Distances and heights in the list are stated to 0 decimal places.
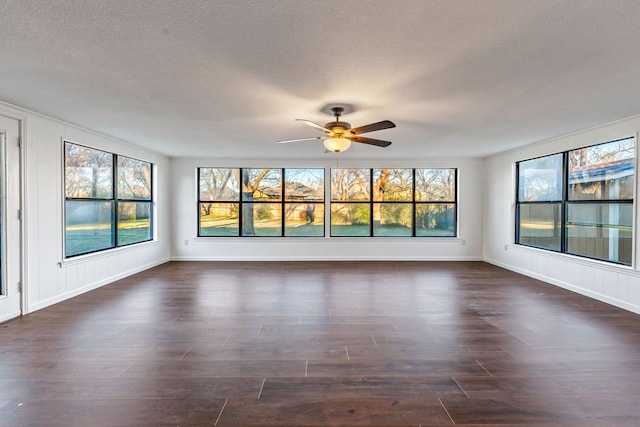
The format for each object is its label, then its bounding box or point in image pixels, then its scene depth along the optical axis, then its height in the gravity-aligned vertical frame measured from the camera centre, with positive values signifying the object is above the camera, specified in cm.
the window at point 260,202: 703 +20
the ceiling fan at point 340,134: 324 +87
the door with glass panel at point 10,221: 330 -12
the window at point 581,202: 390 +14
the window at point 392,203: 706 +18
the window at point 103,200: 429 +17
